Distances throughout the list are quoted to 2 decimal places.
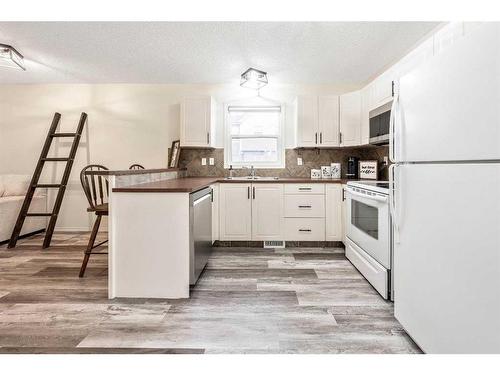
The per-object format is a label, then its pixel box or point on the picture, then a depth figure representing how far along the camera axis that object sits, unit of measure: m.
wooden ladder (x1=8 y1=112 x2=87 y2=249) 4.15
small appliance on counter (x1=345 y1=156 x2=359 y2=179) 4.41
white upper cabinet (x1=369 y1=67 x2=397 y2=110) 2.99
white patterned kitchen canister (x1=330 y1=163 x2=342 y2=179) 4.43
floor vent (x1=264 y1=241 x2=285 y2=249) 4.07
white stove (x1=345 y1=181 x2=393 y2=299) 2.35
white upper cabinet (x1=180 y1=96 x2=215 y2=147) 4.32
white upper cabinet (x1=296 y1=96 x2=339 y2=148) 4.22
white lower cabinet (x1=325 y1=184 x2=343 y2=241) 3.97
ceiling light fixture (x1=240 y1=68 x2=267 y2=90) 4.00
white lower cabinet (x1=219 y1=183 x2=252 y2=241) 4.02
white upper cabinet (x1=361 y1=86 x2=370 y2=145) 3.81
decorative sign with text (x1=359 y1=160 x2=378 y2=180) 3.97
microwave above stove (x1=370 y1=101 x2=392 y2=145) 3.07
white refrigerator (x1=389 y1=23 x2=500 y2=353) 1.15
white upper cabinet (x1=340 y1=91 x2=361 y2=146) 4.13
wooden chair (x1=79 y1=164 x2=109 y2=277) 2.78
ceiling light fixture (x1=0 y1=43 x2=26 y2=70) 3.36
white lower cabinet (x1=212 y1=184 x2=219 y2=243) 4.01
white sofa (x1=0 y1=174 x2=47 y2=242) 4.16
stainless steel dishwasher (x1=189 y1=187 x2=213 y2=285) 2.46
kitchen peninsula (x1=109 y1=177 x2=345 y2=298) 2.35
